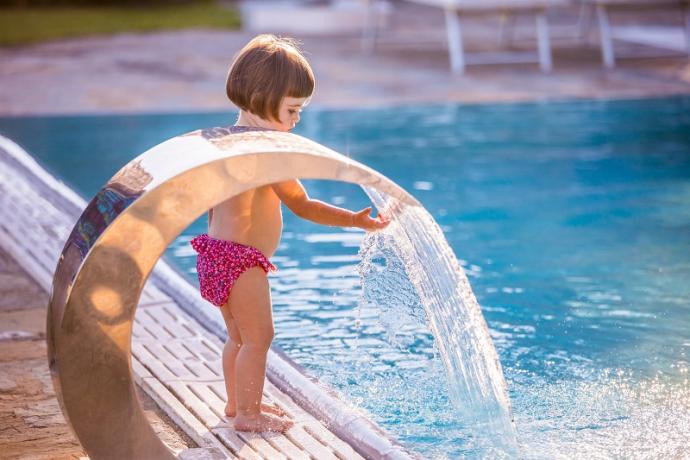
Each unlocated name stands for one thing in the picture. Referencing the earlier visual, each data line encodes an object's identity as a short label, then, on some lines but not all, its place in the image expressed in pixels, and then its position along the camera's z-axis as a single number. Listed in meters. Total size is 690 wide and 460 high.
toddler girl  4.83
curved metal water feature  4.20
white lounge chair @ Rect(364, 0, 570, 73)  15.66
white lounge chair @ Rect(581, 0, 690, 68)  16.02
